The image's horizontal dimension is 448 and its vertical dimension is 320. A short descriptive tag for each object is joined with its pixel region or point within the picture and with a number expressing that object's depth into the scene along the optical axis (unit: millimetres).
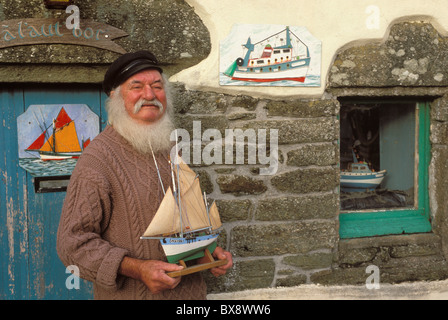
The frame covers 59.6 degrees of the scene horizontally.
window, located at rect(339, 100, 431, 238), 3203
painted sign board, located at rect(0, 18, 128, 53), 2381
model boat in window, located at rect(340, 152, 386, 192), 3361
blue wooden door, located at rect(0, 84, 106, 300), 2627
